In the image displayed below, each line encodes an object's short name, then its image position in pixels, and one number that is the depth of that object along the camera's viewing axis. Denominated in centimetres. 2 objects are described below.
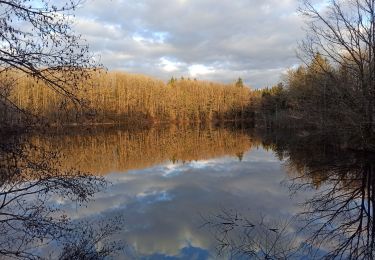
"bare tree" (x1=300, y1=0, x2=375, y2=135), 1794
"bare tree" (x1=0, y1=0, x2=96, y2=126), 573
